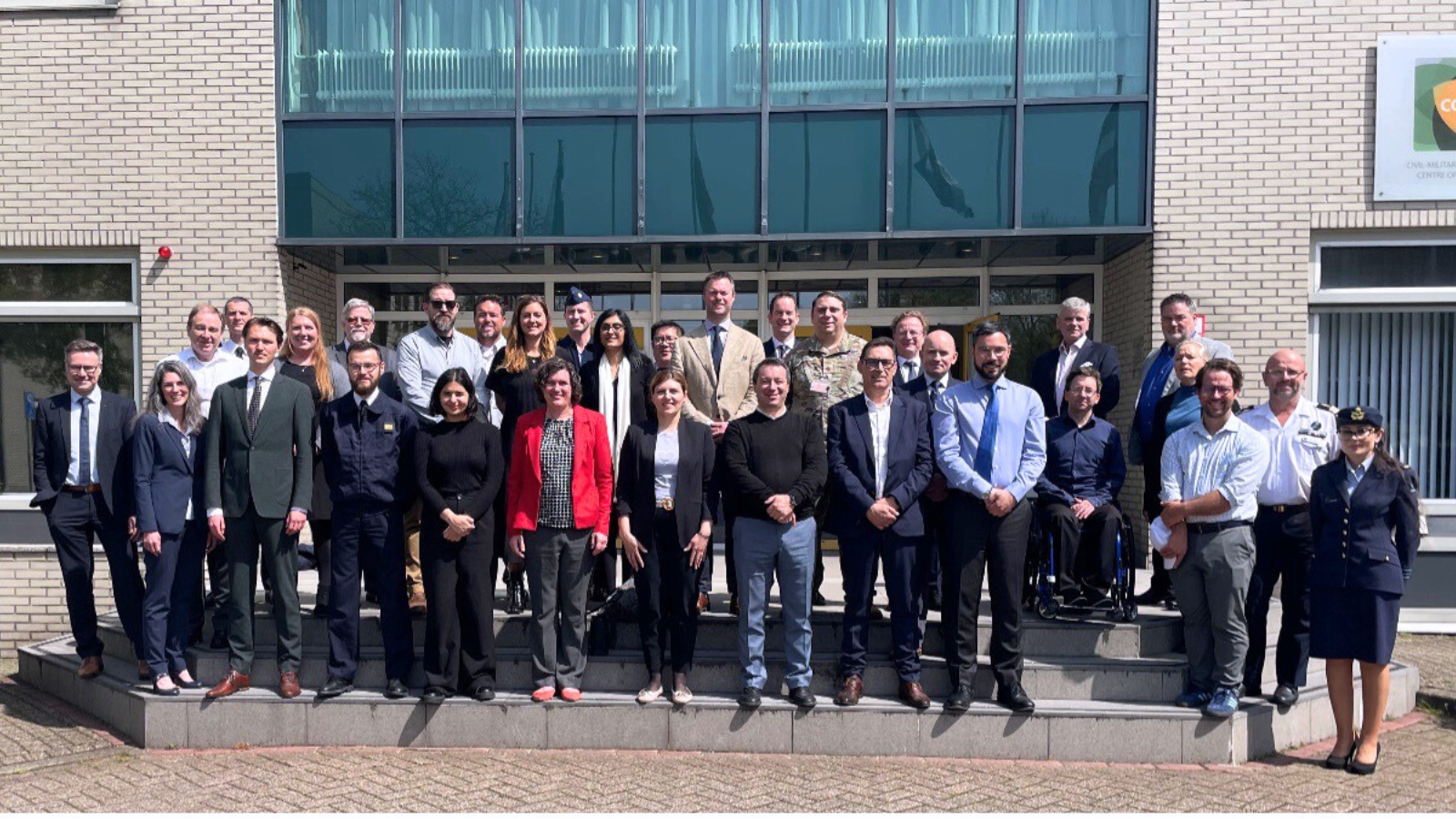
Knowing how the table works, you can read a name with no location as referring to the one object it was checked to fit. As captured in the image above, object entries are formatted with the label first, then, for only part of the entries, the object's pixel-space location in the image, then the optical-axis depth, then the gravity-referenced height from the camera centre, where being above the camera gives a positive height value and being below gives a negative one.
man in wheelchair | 5.67 -0.61
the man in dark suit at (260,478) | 5.42 -0.50
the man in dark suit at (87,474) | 5.93 -0.53
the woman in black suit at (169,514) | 5.62 -0.73
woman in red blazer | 5.32 -0.61
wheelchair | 5.77 -1.13
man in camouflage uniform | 5.65 +0.12
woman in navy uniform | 4.97 -0.85
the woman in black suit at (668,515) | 5.32 -0.68
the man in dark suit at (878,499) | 5.24 -0.58
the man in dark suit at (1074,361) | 6.15 +0.18
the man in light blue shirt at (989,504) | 5.25 -0.61
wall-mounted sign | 8.17 +2.25
